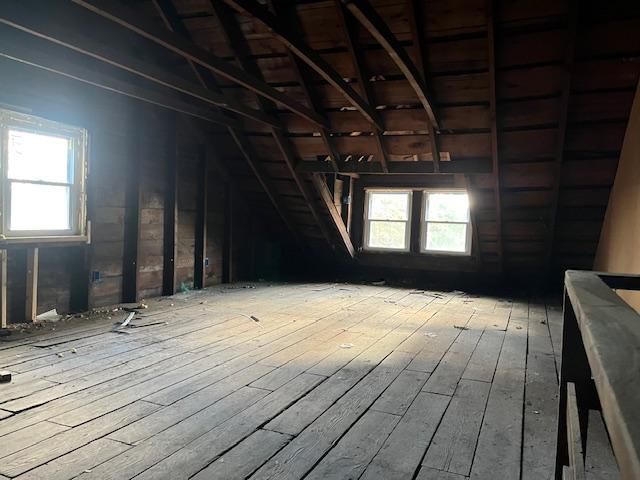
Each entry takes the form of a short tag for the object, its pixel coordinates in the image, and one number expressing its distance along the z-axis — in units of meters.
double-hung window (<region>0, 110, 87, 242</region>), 3.62
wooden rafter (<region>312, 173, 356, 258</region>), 5.64
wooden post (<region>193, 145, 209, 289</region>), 5.72
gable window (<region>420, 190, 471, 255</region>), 6.55
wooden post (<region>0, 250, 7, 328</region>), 3.55
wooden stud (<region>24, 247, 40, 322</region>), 3.79
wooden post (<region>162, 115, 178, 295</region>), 5.21
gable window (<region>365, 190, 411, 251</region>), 6.91
